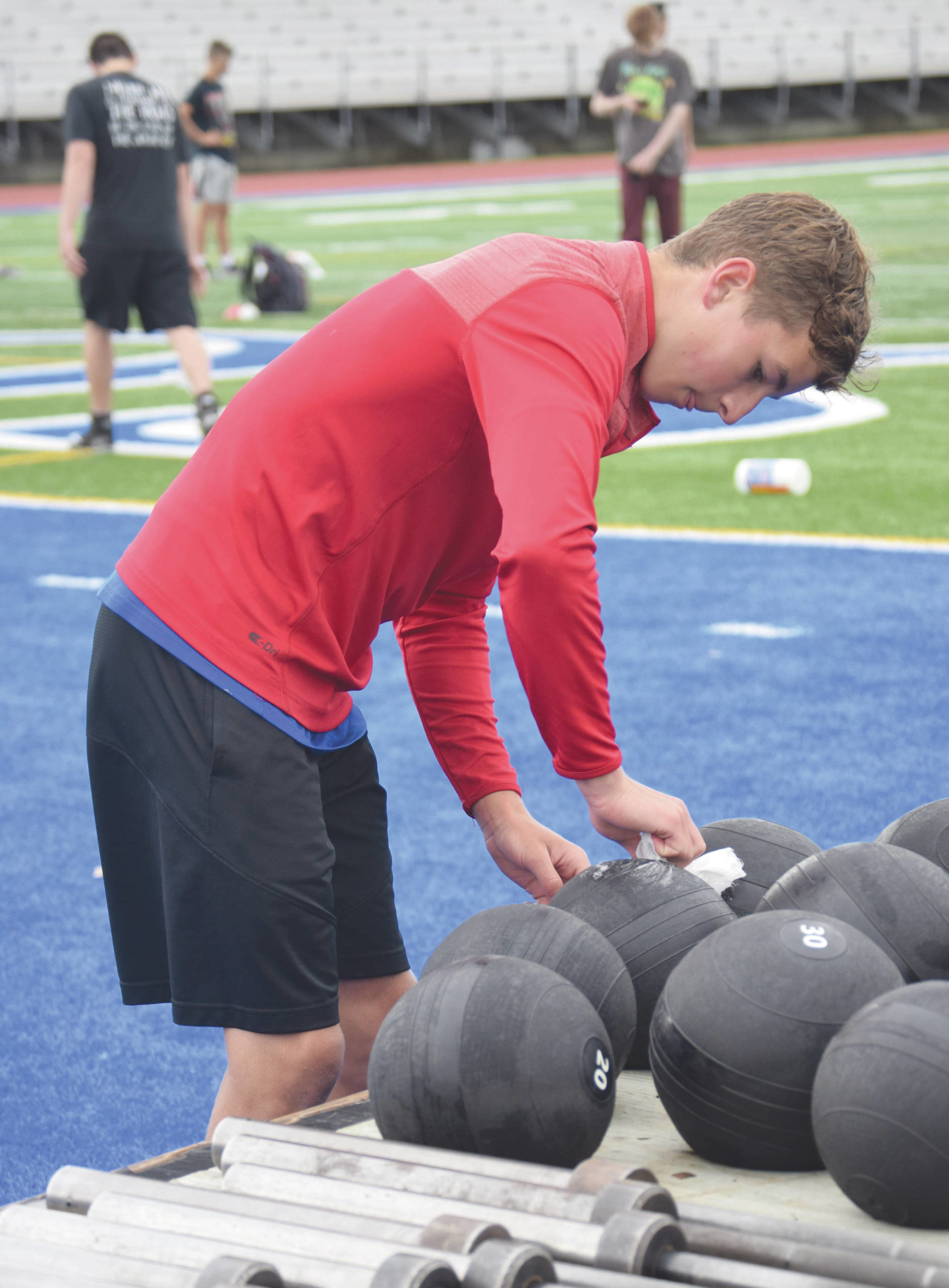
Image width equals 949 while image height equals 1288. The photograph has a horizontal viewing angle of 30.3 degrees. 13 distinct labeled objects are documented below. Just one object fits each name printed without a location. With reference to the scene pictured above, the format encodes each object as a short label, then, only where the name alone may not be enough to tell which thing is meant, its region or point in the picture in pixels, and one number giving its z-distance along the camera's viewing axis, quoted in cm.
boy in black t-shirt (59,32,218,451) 1094
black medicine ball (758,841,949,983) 293
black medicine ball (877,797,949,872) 332
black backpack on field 1845
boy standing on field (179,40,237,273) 2341
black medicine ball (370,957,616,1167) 256
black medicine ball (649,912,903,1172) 260
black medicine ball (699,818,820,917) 338
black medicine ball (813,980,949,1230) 236
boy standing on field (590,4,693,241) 1766
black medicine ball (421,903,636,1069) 286
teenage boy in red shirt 268
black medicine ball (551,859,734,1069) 308
